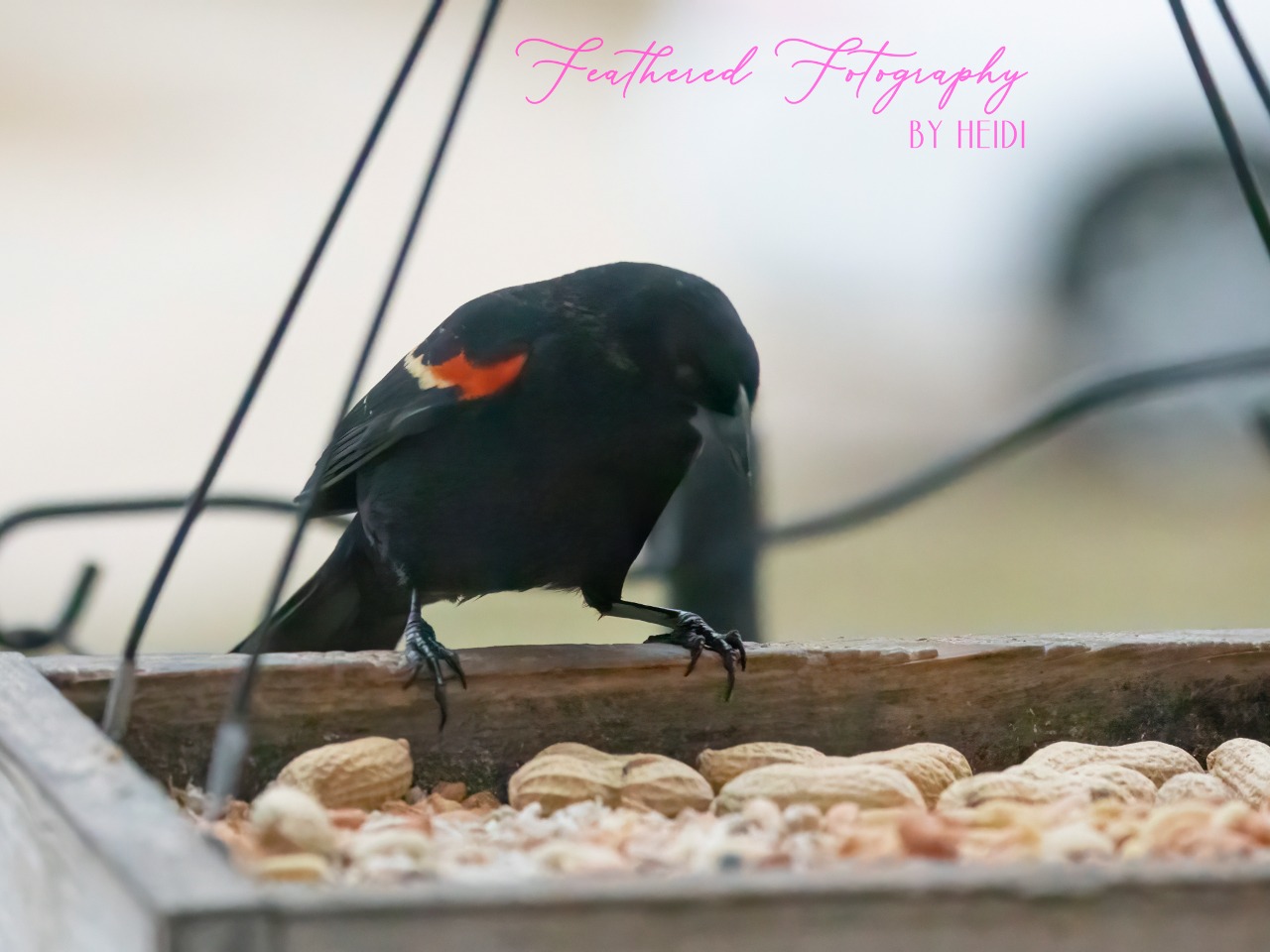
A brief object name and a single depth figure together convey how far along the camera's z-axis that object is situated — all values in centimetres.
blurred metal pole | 502
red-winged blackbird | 491
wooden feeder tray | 471
